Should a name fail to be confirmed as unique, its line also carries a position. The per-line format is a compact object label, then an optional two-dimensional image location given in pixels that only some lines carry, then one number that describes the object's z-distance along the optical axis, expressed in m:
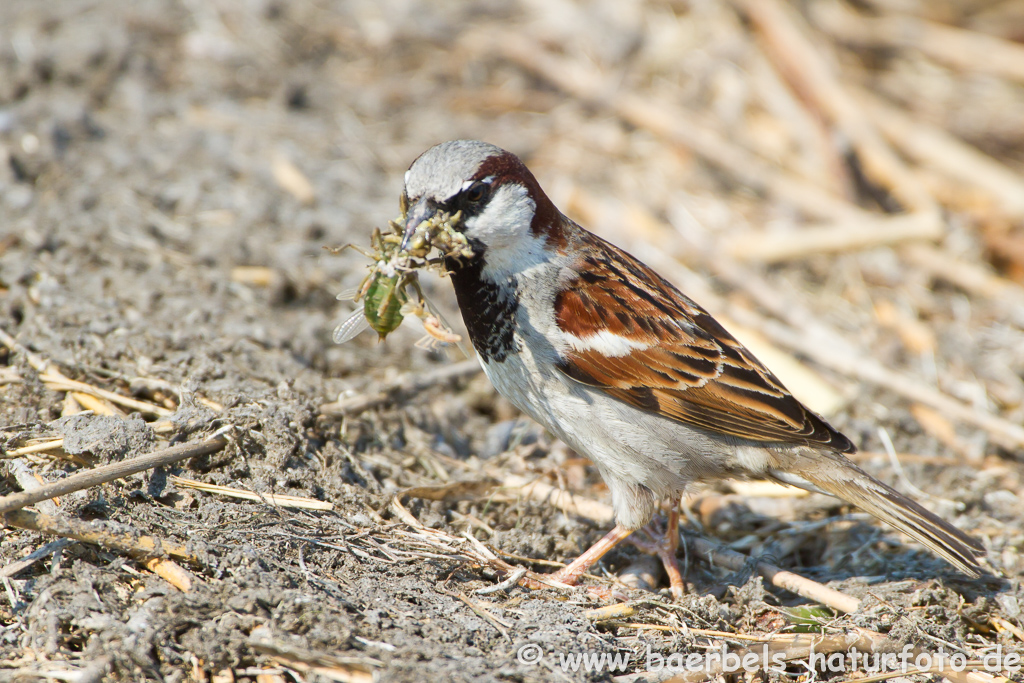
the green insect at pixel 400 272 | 6.81
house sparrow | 7.31
